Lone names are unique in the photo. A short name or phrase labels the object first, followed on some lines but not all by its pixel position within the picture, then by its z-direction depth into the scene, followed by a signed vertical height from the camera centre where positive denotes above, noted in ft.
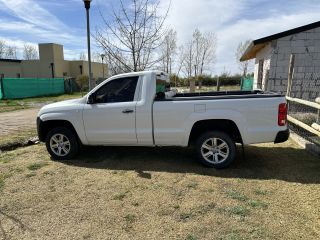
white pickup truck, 13.67 -2.29
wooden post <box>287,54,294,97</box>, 23.55 +1.18
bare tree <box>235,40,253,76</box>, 131.70 +8.85
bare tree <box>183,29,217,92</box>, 118.74 +10.68
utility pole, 22.07 +5.45
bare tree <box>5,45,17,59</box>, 207.62 +23.97
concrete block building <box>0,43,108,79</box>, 113.93 +7.53
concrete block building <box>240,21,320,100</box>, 29.09 +3.04
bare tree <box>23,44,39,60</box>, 205.21 +23.14
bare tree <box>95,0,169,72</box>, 27.18 +3.84
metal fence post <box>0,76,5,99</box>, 60.10 -2.00
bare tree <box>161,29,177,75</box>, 33.59 +5.43
